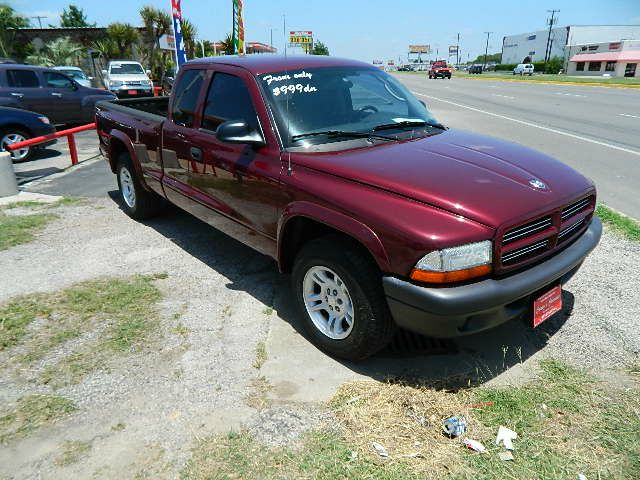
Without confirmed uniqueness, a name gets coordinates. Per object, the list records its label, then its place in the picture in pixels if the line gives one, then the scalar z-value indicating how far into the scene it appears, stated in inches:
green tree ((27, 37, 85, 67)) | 1234.0
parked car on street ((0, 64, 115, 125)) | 469.4
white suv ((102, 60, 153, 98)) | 828.6
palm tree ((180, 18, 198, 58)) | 1384.1
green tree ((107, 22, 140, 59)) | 1296.8
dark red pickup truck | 100.3
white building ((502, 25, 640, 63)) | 3769.7
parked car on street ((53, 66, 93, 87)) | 847.3
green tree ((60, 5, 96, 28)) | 2488.9
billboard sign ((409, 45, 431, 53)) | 6594.5
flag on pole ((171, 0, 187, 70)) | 510.3
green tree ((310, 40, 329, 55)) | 2784.0
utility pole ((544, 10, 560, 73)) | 3860.7
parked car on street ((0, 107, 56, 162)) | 364.5
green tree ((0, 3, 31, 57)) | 1275.8
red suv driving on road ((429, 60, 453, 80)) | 2006.6
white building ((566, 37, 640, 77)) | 2398.9
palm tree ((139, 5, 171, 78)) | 1304.1
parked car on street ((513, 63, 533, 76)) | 2598.4
